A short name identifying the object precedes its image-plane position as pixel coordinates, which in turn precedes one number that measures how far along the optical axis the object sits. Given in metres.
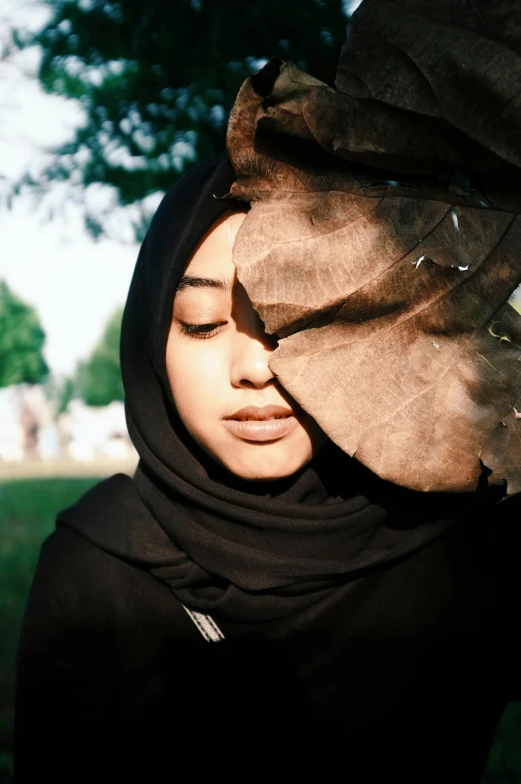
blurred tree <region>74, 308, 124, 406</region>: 42.19
